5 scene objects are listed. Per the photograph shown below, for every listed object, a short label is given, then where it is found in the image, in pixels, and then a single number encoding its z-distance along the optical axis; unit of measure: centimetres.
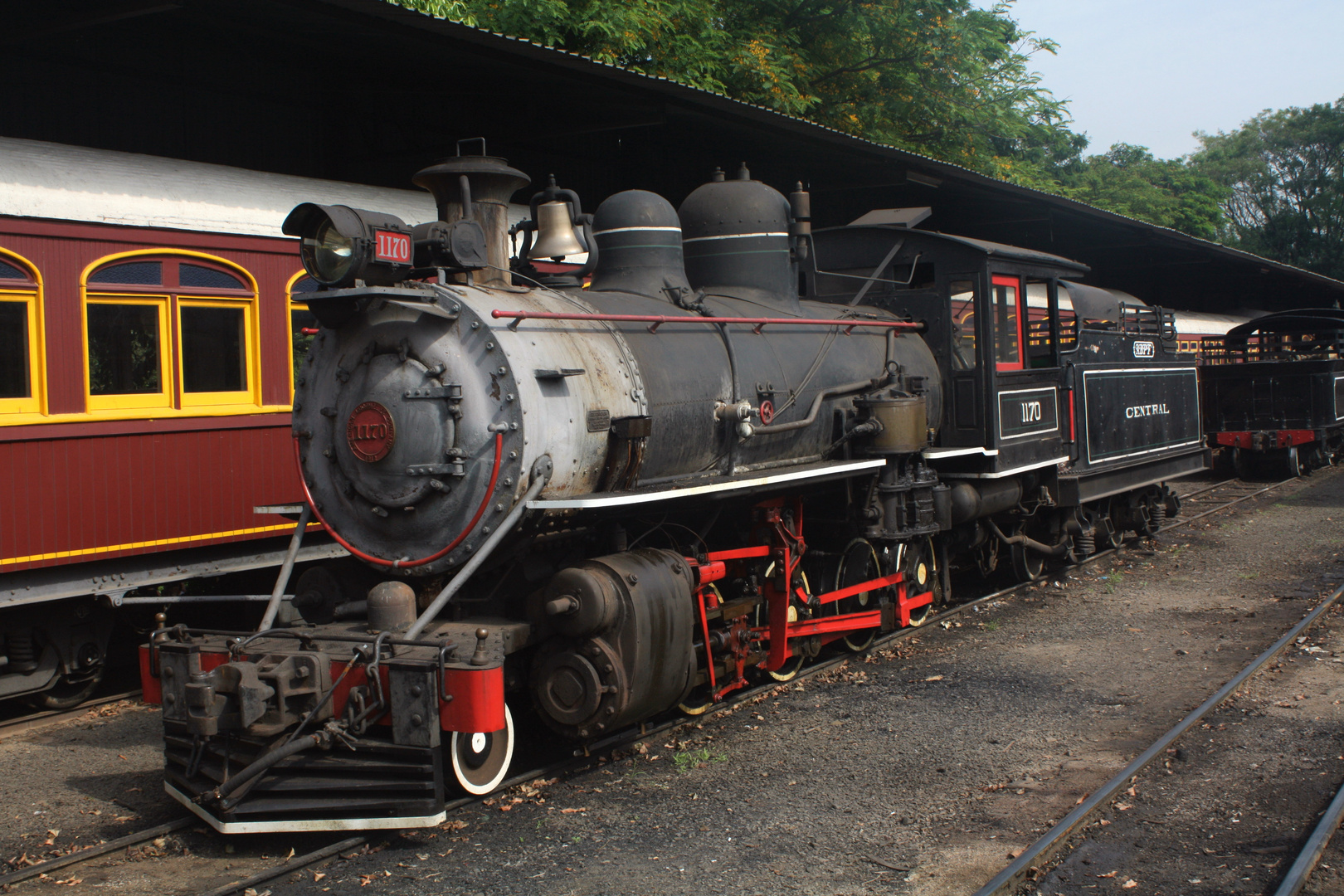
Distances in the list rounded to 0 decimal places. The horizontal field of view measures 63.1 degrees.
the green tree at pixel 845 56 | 1541
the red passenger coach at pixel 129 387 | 662
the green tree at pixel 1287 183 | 5622
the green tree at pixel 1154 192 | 4222
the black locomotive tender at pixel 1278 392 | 1872
